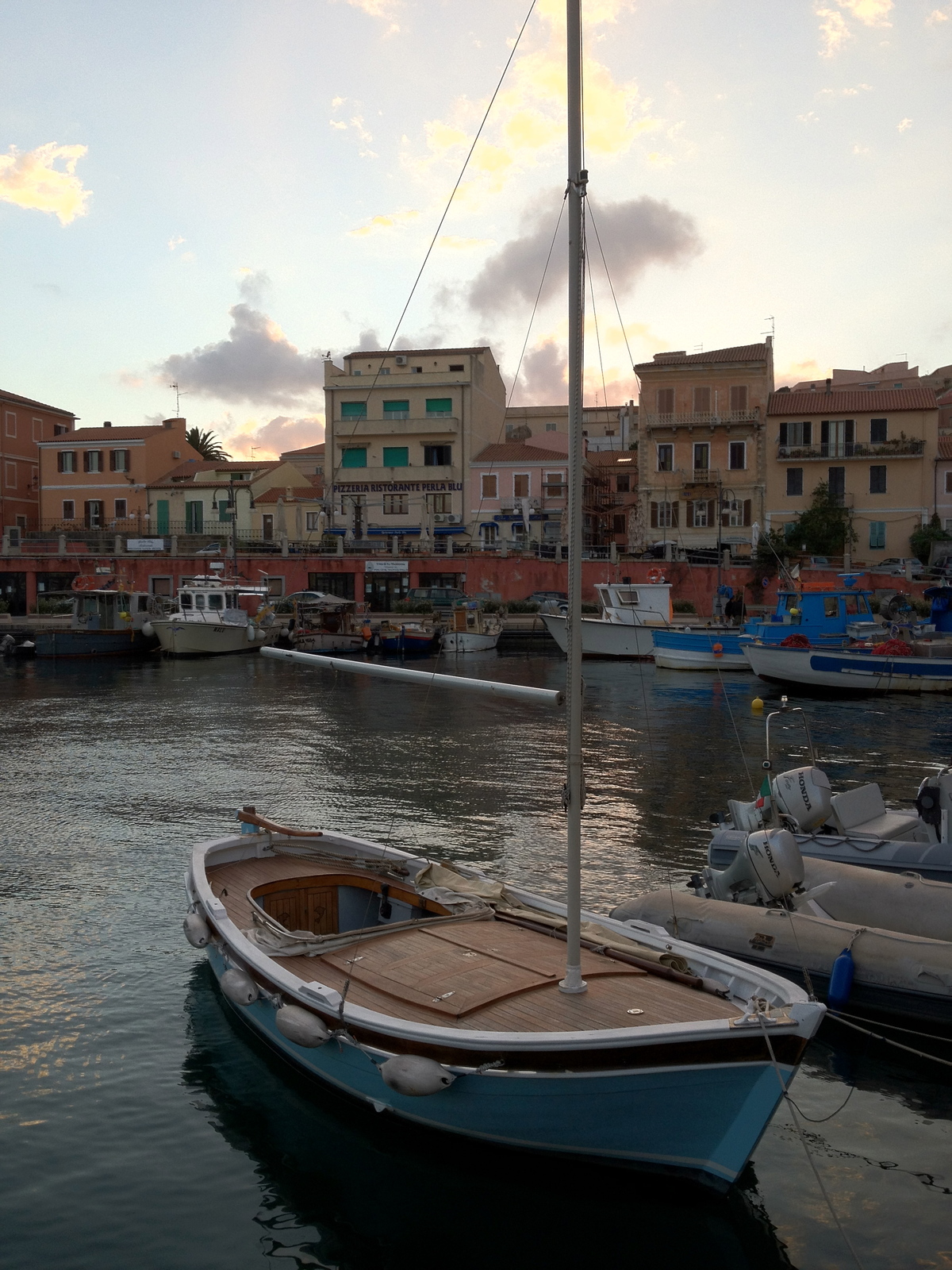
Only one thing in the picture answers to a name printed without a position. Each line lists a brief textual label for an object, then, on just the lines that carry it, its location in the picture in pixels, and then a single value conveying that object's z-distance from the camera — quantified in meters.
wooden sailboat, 6.11
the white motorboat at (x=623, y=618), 44.21
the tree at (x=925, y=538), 53.75
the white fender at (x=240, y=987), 8.11
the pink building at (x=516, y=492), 64.50
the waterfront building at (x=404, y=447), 65.88
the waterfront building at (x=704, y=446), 58.78
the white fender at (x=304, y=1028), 7.18
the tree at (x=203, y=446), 87.50
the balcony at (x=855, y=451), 55.88
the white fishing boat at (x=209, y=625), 47.16
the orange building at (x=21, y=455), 70.50
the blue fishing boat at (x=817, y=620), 35.75
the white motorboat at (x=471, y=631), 46.41
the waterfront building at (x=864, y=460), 56.25
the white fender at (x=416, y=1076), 6.39
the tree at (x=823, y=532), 55.09
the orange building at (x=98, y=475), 70.06
